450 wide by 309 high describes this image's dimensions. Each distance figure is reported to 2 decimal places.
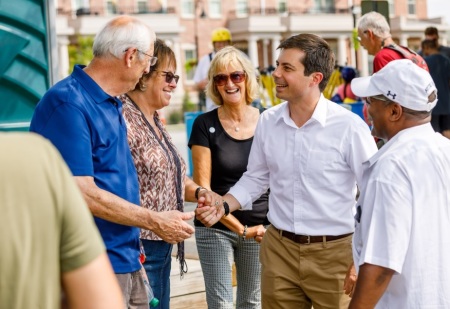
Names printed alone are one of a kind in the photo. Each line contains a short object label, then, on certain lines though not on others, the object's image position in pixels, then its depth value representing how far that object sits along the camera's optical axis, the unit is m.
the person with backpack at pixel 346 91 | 15.60
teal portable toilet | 6.57
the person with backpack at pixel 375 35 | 8.17
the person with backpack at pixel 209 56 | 11.88
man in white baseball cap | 3.56
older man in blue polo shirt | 3.98
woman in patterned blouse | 4.81
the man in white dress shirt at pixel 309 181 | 4.86
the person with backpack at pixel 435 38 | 13.05
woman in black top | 5.79
